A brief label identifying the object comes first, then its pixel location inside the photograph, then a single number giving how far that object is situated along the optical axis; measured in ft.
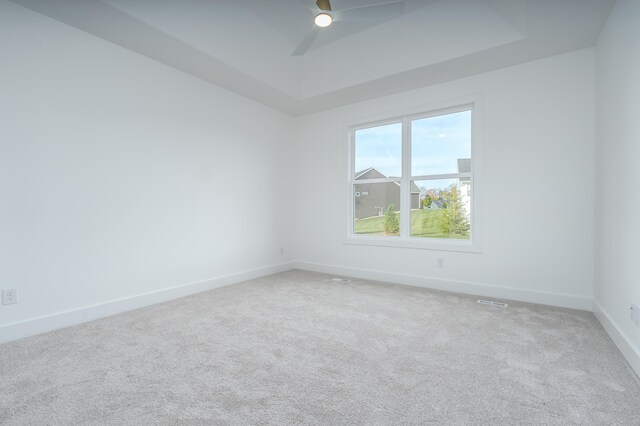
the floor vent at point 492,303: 10.46
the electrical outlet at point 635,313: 6.25
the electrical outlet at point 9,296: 7.72
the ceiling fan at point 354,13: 7.80
